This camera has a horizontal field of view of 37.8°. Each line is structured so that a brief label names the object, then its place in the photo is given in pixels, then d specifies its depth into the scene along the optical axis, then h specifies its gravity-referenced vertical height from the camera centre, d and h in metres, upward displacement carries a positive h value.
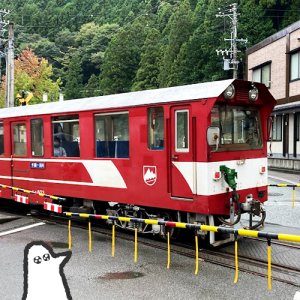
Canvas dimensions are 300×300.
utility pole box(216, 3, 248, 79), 38.06 +7.92
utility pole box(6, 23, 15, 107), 23.30 +3.61
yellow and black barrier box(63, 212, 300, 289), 5.58 -1.42
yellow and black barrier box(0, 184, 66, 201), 10.01 -1.38
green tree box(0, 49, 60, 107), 44.59 +6.65
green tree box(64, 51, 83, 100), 76.38 +10.10
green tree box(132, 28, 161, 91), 63.06 +9.92
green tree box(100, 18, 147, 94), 70.69 +12.21
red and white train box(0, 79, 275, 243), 7.65 -0.35
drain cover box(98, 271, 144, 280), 6.60 -2.16
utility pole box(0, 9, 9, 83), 29.73 +7.84
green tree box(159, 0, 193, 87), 57.00 +12.53
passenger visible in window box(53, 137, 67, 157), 10.41 -0.32
